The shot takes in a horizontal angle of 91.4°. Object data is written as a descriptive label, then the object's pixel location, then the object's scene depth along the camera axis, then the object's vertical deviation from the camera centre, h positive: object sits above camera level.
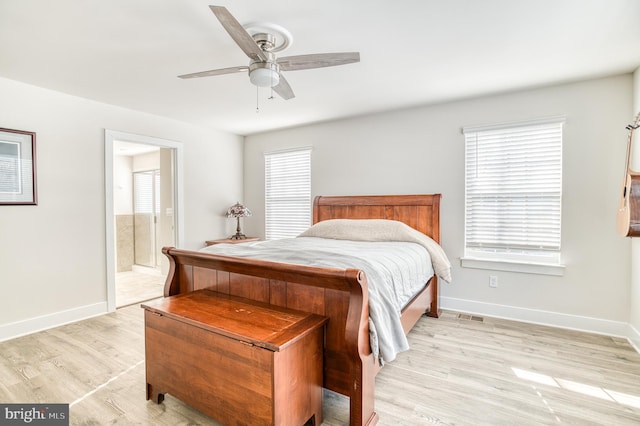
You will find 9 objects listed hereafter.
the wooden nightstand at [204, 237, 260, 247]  4.59 -0.54
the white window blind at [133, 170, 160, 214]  5.89 +0.26
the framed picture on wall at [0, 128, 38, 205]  2.85 +0.35
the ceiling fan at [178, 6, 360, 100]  1.83 +0.90
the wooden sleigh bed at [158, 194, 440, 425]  1.57 -0.55
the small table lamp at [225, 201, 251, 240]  4.80 -0.12
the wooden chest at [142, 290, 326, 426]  1.41 -0.77
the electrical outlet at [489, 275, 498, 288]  3.32 -0.80
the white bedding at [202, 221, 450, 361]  1.68 -0.42
